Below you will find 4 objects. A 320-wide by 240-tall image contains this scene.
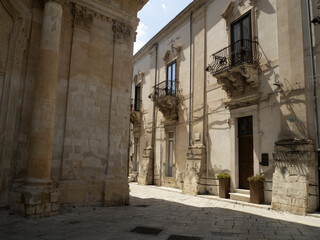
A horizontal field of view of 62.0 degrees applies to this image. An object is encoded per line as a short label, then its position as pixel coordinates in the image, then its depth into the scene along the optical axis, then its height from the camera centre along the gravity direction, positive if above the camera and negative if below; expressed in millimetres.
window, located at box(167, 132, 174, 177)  15826 +250
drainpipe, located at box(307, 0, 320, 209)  8087 +2405
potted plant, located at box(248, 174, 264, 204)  9414 -985
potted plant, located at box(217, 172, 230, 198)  10984 -1064
